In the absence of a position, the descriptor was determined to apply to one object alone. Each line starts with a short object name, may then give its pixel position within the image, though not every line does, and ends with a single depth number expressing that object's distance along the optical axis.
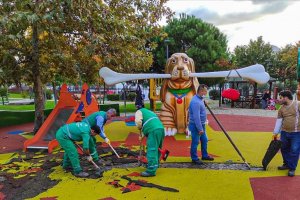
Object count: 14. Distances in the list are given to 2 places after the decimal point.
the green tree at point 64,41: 9.48
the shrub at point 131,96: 33.74
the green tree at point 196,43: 24.86
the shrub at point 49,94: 37.11
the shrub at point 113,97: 36.47
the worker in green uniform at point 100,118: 6.44
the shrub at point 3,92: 29.12
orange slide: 9.13
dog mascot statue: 10.95
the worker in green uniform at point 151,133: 6.18
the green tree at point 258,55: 40.41
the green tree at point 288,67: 34.75
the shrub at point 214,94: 34.59
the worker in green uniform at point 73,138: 6.22
